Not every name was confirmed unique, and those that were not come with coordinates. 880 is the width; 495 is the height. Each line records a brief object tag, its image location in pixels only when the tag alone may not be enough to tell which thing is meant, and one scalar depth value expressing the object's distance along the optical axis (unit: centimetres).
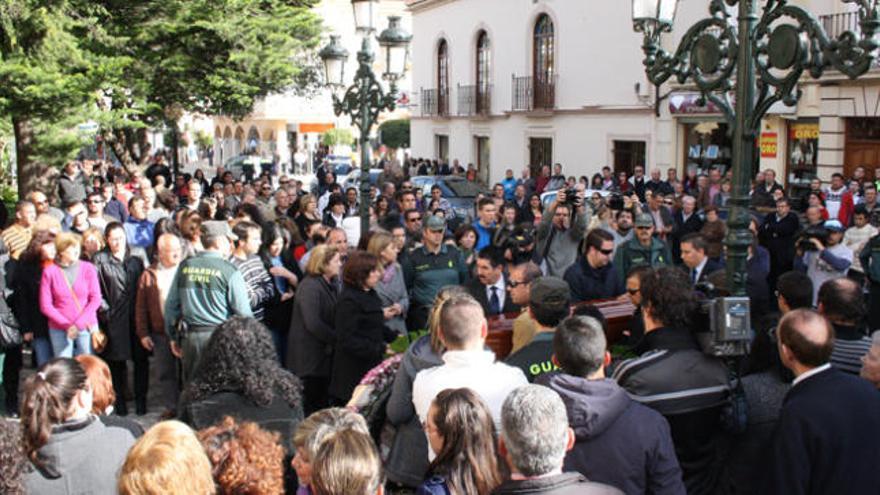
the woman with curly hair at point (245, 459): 339
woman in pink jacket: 743
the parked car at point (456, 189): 2059
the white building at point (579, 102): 1953
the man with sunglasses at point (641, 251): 845
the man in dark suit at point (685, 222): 1223
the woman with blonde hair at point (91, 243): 799
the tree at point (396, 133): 4941
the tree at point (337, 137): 5403
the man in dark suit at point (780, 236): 1132
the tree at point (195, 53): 1548
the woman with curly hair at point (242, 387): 431
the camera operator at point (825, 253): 905
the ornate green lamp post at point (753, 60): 575
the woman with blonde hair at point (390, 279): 739
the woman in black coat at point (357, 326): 611
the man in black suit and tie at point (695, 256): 752
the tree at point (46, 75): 1338
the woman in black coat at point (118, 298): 789
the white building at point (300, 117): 5234
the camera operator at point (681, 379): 408
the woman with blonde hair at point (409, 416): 457
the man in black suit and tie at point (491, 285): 716
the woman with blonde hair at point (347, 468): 308
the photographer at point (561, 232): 905
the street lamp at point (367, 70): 1111
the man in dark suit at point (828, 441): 369
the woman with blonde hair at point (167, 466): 307
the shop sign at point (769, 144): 2089
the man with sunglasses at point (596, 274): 739
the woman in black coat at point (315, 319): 681
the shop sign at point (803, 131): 2017
